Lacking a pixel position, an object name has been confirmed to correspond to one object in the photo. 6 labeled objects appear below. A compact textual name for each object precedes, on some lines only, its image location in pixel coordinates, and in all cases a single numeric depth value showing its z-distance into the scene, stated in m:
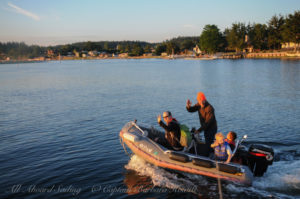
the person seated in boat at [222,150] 7.82
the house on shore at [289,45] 93.28
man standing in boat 8.77
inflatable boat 7.71
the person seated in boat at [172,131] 8.55
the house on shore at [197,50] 177.76
